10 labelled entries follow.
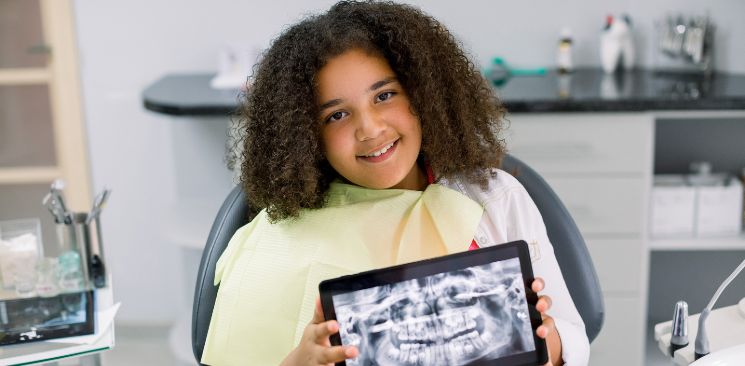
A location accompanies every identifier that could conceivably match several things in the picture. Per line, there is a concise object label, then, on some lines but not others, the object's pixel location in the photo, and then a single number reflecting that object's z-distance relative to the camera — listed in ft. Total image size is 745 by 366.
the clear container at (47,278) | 5.91
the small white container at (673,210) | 8.77
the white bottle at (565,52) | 9.56
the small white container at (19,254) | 5.94
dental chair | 5.03
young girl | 4.46
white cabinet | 8.44
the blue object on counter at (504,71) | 9.53
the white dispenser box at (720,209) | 8.75
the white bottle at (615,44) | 9.45
